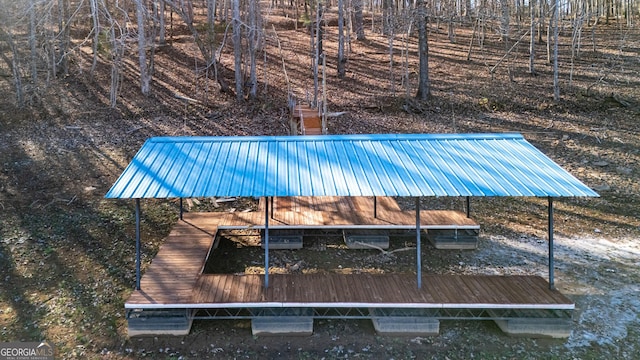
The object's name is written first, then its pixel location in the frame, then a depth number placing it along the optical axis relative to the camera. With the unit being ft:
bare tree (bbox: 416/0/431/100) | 55.72
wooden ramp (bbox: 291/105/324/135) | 46.96
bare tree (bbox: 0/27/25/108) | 53.36
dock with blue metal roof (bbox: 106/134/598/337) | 20.01
